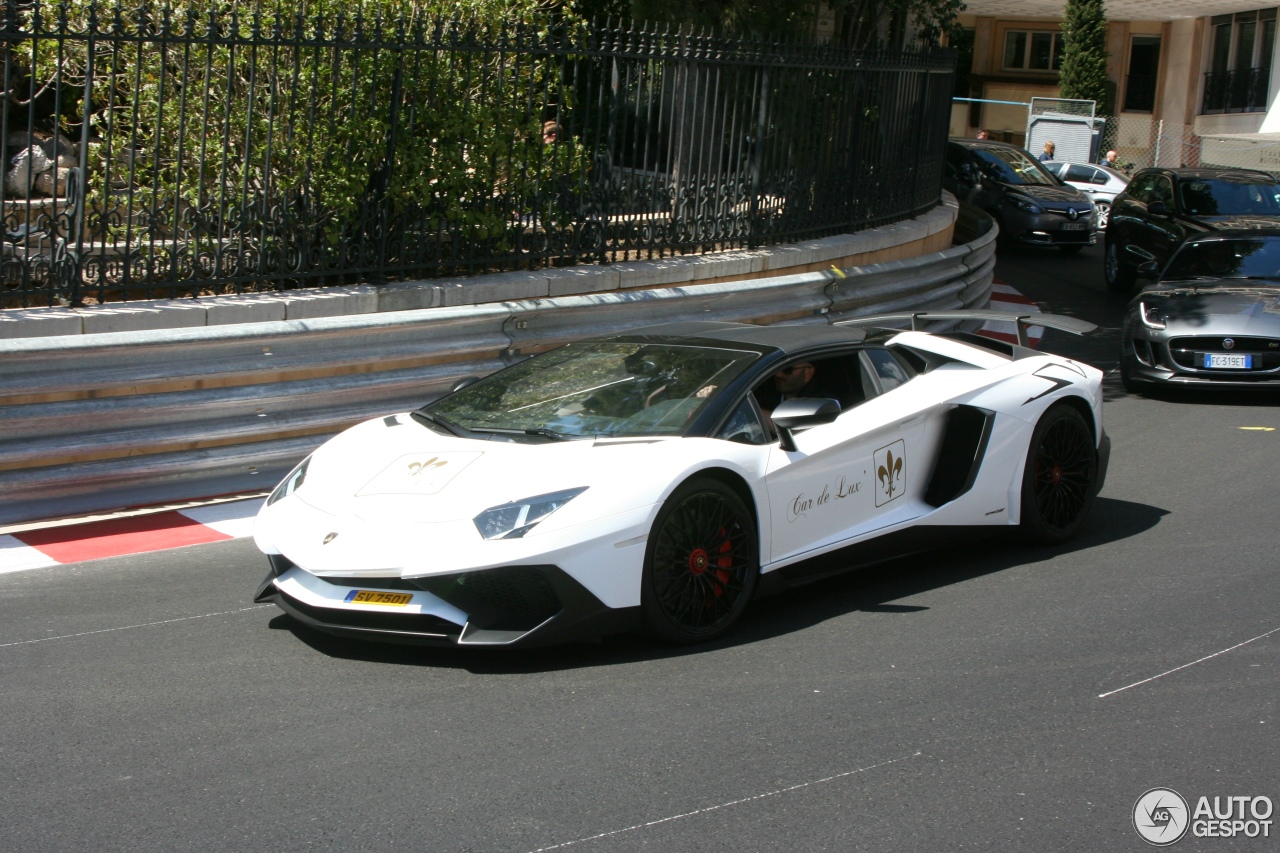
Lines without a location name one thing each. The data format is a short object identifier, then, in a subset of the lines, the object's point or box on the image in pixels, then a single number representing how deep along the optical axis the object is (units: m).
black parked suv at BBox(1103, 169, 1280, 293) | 16.59
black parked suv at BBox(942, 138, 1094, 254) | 21.47
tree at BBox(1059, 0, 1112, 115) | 42.47
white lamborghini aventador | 5.08
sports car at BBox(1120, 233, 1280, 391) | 11.38
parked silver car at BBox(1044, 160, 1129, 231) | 29.08
